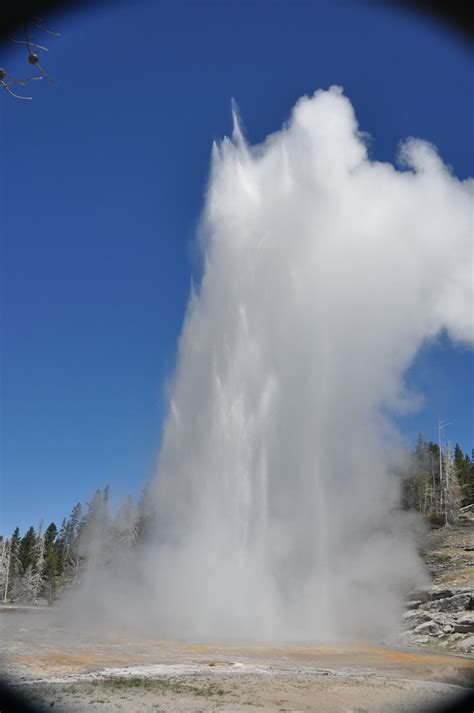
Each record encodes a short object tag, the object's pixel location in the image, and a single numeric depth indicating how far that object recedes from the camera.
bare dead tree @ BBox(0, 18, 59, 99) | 3.31
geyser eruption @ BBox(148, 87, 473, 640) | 29.59
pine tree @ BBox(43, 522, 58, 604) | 72.68
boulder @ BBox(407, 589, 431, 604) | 33.72
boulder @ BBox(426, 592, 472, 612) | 29.97
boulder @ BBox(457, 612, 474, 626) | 26.98
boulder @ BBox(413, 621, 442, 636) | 27.48
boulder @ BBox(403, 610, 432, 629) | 30.05
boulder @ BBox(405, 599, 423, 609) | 33.91
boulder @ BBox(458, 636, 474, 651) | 23.95
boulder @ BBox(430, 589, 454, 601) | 32.34
